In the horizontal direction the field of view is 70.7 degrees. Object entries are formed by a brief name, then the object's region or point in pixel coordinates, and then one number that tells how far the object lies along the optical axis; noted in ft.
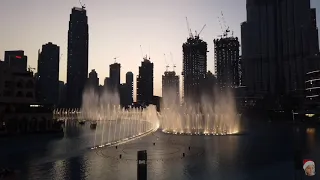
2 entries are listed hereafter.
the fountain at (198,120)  203.19
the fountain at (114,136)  155.51
